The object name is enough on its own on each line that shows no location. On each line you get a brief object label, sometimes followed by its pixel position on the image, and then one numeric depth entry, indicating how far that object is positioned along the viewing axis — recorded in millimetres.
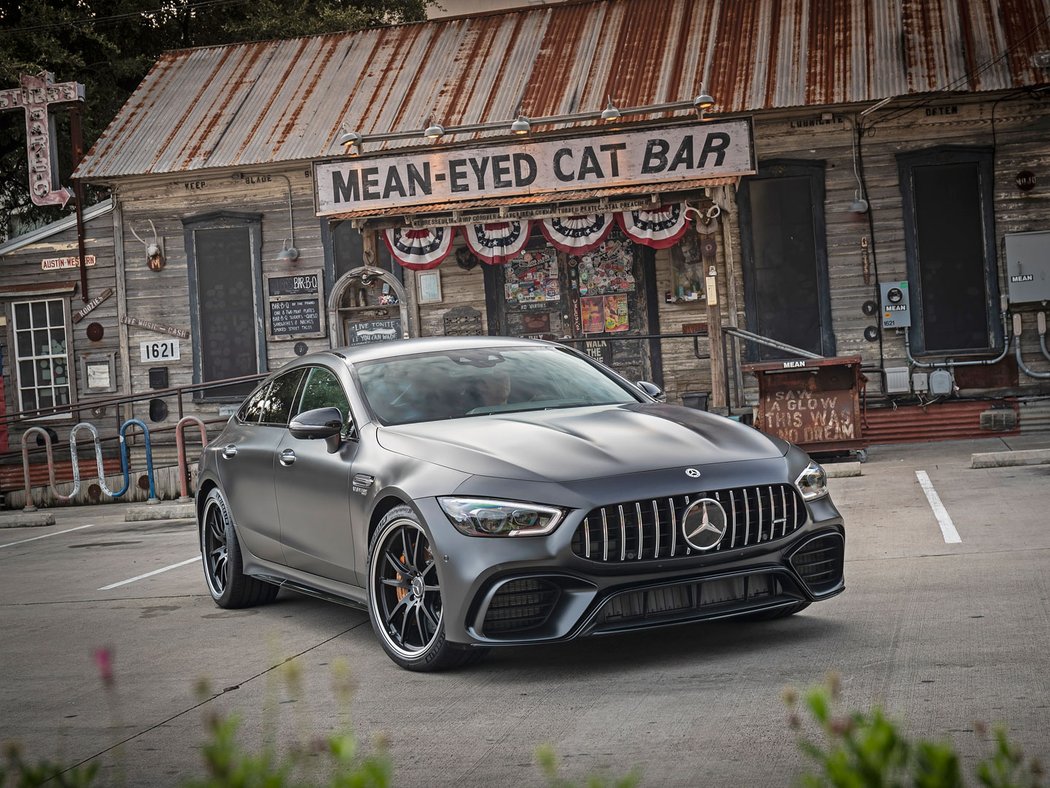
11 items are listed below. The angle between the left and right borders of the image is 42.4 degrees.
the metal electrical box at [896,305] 18141
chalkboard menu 20594
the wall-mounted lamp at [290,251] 20438
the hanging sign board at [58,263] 21547
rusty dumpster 15039
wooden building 17359
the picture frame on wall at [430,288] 20000
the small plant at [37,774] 2006
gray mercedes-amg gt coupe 5719
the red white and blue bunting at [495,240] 17953
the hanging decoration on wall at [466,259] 19781
